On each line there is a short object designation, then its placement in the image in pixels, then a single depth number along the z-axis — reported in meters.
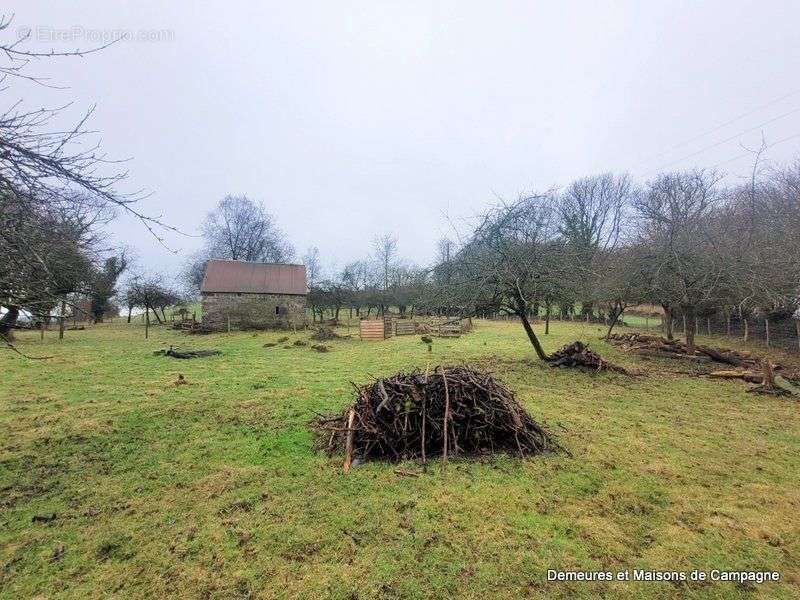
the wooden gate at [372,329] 21.50
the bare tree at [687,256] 11.00
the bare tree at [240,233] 39.56
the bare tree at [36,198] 2.59
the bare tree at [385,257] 43.55
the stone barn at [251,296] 25.62
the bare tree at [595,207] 36.00
